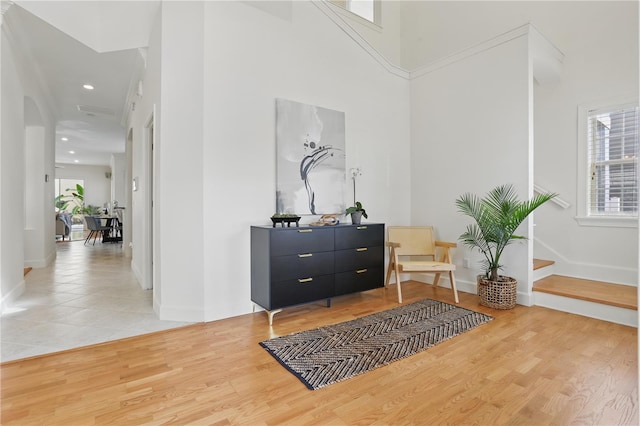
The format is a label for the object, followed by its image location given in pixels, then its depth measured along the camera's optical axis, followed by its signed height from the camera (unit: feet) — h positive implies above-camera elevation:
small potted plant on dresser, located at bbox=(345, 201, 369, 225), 12.14 -0.06
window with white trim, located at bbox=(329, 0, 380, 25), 17.88 +11.87
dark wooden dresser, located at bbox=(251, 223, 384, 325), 9.66 -1.74
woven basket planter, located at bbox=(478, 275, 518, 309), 10.87 -2.82
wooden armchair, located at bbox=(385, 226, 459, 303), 13.08 -1.37
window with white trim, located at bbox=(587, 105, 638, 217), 12.09 +2.04
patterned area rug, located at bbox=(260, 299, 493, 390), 6.99 -3.46
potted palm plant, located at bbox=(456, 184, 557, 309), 10.85 -0.77
